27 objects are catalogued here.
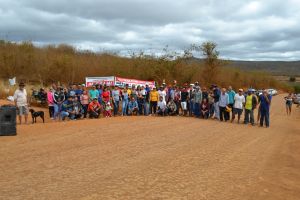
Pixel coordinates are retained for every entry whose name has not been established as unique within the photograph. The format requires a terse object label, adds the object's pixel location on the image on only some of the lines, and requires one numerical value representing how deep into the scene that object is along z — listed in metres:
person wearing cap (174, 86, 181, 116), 15.01
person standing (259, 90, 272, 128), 13.25
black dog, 12.47
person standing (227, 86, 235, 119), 14.05
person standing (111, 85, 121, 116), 14.52
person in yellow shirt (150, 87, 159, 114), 14.87
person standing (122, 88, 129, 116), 14.60
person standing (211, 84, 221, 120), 14.21
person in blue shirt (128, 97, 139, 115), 14.86
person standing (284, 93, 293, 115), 21.69
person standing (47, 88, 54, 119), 12.94
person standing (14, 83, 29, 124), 11.06
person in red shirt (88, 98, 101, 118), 13.52
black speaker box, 9.37
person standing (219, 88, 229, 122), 13.89
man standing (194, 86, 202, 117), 14.55
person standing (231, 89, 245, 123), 13.74
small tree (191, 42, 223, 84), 30.57
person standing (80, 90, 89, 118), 13.45
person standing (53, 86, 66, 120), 12.97
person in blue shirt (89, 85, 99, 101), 13.93
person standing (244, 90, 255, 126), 13.58
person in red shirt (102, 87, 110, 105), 14.21
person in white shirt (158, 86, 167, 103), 14.91
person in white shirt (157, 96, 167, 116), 14.89
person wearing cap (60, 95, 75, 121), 13.07
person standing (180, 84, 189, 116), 14.94
